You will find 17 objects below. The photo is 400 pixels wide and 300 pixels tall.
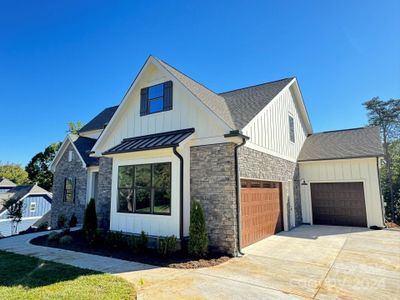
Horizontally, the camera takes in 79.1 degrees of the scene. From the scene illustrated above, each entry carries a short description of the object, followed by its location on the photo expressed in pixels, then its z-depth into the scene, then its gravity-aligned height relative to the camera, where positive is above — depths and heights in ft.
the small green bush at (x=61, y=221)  49.42 -7.16
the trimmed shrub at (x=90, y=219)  32.59 -4.56
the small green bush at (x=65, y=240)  30.66 -6.78
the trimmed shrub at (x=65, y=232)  34.35 -6.43
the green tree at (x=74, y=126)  117.91 +29.39
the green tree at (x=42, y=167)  116.67 +9.68
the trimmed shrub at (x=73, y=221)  46.87 -6.78
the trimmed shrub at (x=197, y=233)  24.44 -5.00
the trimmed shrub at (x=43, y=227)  47.47 -7.89
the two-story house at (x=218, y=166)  26.86 +2.46
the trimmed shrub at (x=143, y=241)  27.02 -6.20
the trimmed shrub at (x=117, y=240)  28.99 -6.59
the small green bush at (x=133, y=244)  26.69 -6.51
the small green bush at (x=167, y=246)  25.02 -6.32
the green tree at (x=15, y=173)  130.82 +7.61
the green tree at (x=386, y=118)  81.97 +21.69
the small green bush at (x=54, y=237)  32.89 -6.82
